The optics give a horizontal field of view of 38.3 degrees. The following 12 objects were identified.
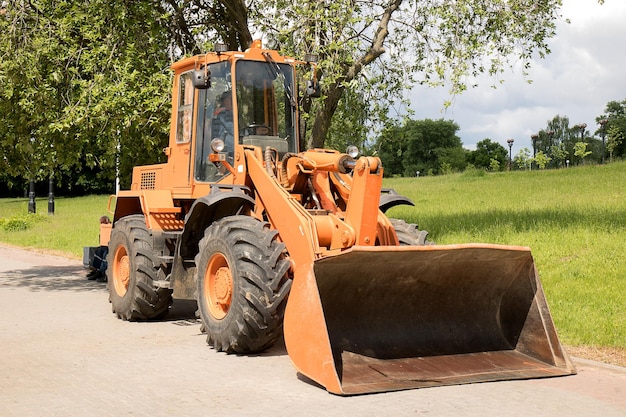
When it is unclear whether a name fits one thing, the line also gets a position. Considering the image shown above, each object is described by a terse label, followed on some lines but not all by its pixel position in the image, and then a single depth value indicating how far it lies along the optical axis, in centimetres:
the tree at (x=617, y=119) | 8338
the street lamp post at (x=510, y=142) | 5432
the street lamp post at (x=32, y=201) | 3881
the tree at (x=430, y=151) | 11325
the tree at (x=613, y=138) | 7678
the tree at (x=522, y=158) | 7819
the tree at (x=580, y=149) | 6282
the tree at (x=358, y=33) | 1513
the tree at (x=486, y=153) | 10869
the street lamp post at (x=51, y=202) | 3936
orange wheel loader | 794
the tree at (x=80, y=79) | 1392
